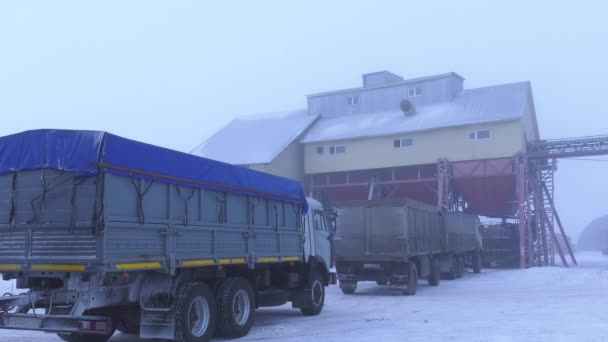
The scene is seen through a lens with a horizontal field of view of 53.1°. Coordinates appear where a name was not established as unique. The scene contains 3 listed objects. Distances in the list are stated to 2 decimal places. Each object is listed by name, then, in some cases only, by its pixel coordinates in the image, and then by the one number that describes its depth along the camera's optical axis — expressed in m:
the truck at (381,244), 20.03
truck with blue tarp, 8.84
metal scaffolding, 34.00
